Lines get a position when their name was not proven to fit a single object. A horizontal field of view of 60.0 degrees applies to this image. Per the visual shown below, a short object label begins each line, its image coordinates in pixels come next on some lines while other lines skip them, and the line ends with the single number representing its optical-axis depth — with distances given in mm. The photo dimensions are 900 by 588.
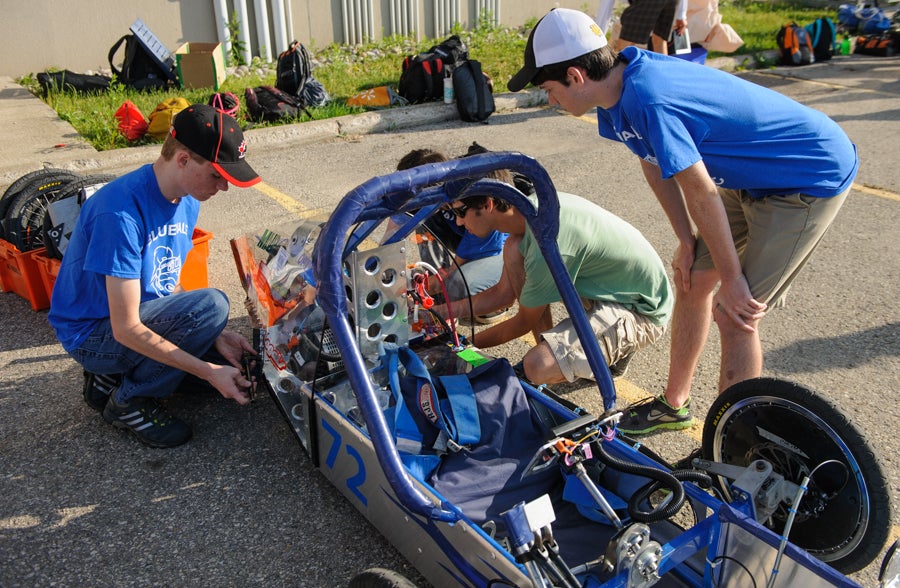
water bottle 7988
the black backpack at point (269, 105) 7469
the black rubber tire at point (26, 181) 4297
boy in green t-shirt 3291
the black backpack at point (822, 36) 10641
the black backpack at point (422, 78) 8125
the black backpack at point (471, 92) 7848
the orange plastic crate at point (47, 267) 4027
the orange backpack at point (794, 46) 10344
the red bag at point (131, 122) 6773
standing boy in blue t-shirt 2582
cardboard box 8039
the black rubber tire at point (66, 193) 4027
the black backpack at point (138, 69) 8000
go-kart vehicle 2189
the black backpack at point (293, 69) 7785
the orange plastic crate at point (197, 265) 4062
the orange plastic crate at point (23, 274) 4215
